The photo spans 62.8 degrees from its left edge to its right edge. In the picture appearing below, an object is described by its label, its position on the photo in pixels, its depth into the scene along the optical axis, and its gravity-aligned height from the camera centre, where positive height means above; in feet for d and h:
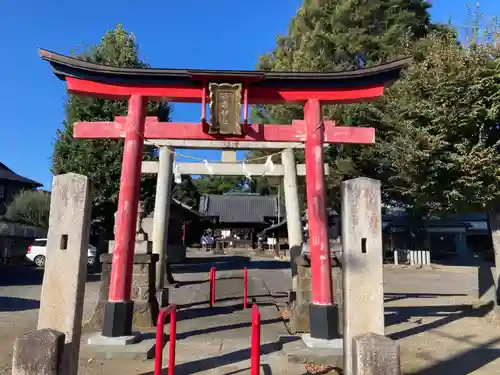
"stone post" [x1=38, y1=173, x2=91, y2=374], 14.25 -0.51
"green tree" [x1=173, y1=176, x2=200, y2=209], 148.25 +20.34
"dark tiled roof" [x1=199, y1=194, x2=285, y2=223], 141.28 +15.07
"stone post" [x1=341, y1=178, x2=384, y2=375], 14.33 -0.30
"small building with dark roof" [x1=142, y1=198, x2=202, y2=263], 78.72 +4.59
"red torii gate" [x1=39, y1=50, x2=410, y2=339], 23.50 +8.82
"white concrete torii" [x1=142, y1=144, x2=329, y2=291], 37.63 +5.59
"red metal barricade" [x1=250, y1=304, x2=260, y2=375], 14.25 -3.16
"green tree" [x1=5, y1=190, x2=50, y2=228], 82.33 +7.21
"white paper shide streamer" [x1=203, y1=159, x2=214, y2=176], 45.82 +8.79
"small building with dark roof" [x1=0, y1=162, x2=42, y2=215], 105.29 +16.09
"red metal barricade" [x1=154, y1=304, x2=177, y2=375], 14.87 -3.67
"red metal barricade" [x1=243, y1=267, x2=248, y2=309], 34.92 -4.13
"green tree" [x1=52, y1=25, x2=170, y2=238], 56.18 +12.99
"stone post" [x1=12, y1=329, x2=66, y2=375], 12.63 -3.34
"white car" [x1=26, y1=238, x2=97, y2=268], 74.38 -1.24
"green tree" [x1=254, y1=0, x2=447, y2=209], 69.41 +36.87
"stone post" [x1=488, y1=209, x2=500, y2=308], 30.40 +1.10
